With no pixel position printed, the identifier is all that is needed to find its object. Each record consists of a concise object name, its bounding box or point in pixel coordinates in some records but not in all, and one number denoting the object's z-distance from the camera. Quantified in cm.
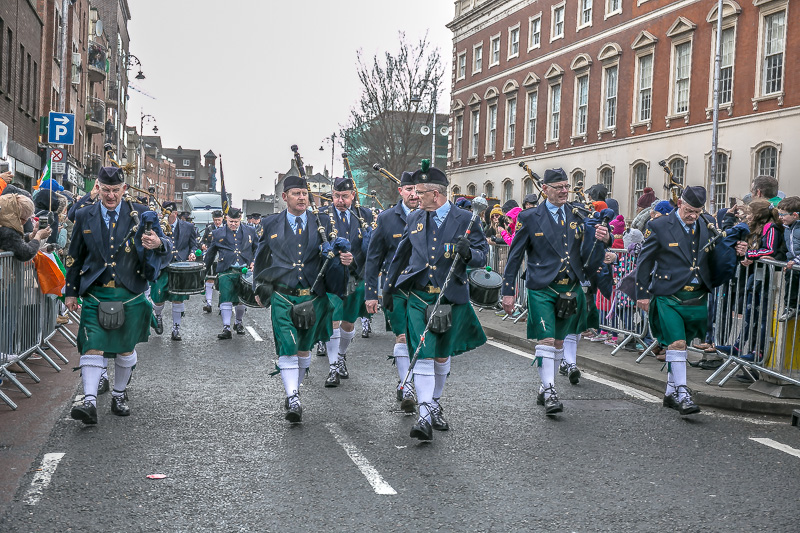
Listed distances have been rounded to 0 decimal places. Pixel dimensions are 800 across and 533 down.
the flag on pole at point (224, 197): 1309
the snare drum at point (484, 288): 810
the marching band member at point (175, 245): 1459
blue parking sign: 2006
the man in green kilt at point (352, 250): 999
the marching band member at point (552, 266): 833
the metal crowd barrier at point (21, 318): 869
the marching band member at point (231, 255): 1460
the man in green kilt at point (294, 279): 765
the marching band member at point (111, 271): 748
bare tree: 5444
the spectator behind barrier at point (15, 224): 887
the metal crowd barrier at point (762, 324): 859
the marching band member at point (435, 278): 714
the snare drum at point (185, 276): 1189
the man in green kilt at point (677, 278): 816
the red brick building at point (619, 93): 2641
